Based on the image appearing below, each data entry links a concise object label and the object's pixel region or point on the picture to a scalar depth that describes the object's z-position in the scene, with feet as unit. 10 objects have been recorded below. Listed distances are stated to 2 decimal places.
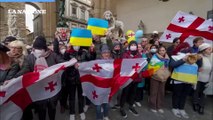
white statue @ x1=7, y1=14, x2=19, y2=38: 28.30
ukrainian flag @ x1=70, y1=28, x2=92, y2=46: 7.79
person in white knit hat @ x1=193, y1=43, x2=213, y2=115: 9.12
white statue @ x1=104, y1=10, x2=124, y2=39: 12.06
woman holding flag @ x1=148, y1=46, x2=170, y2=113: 9.02
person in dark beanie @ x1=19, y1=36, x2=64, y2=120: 6.44
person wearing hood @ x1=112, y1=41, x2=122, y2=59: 8.92
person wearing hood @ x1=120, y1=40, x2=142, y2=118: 8.68
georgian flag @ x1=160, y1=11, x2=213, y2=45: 10.24
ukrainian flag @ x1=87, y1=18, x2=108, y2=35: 9.58
